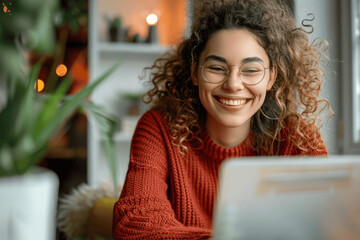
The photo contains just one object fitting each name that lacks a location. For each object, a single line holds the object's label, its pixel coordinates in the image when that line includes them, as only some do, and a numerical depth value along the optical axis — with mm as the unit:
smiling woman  1013
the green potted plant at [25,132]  406
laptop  460
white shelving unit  2631
